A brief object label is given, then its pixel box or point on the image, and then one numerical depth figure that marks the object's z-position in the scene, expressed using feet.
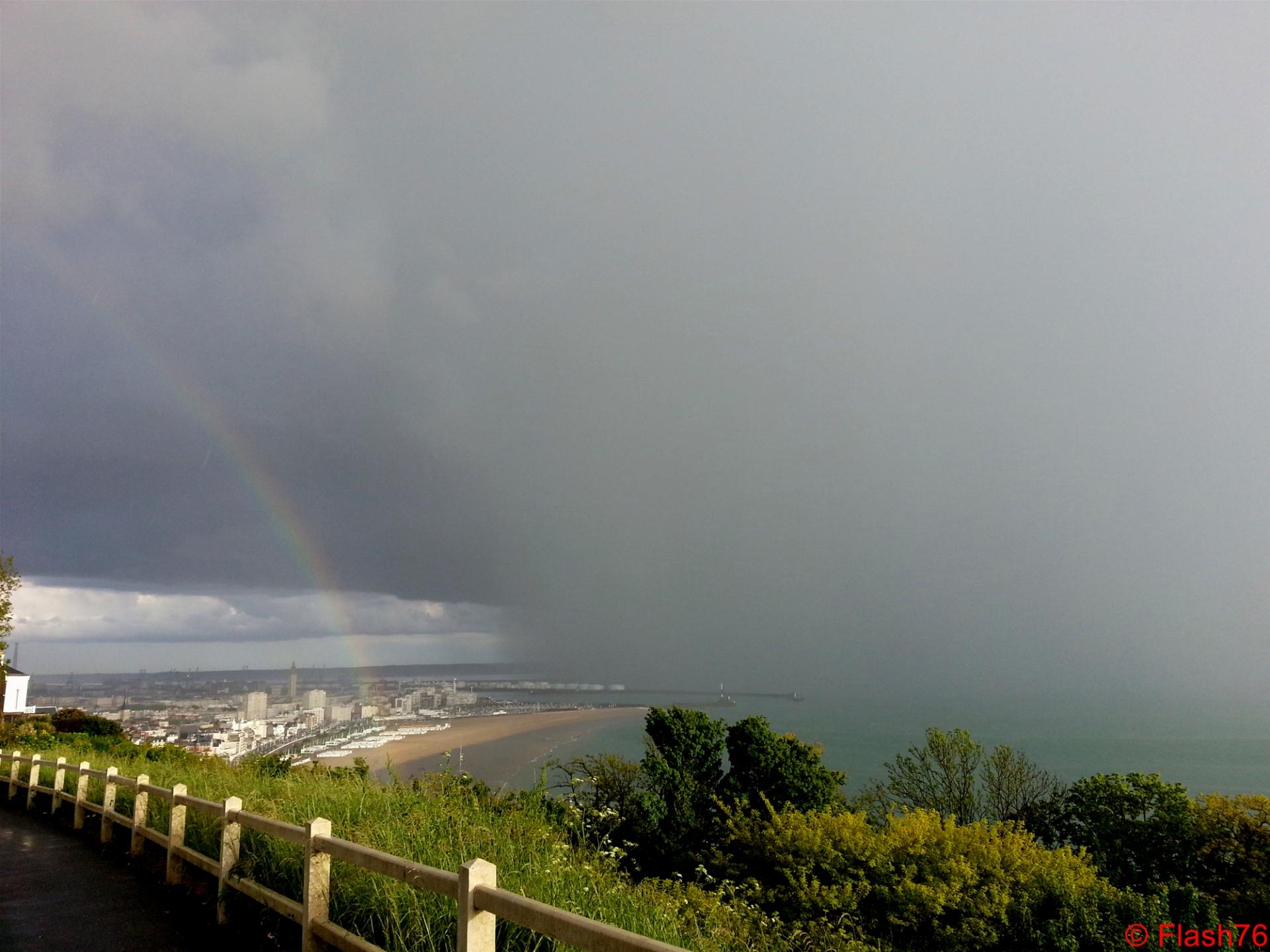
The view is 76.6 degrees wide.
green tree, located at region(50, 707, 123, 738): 126.58
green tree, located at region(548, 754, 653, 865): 111.65
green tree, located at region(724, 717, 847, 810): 117.08
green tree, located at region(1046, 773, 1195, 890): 110.52
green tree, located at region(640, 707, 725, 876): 114.42
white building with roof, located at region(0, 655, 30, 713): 202.28
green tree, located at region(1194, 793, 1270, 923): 99.71
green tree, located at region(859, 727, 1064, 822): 165.07
